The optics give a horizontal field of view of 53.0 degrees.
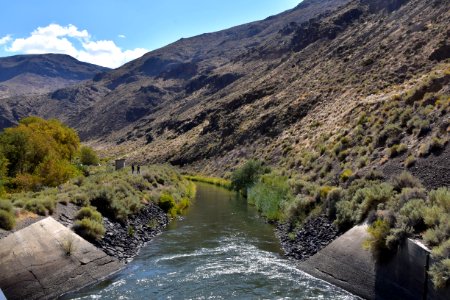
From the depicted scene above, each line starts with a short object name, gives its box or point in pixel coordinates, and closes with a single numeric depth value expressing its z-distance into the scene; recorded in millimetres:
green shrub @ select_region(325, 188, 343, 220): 28453
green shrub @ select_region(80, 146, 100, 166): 101031
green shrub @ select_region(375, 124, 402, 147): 35812
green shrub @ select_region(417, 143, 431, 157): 28859
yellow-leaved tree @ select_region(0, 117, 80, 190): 45059
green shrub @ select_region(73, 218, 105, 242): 25472
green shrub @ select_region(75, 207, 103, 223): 27469
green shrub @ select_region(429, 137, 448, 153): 28231
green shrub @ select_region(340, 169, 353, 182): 35750
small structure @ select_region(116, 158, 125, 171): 69938
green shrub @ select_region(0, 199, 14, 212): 22714
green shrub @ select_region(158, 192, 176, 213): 43156
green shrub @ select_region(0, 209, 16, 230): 21812
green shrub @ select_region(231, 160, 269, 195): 59531
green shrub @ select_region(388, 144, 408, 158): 32219
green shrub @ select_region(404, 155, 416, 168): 28844
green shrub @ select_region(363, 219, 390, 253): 19234
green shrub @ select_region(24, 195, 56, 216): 25422
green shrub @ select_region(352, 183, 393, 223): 23703
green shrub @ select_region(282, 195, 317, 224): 32450
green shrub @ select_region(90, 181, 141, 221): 32069
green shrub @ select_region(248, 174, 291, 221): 38844
